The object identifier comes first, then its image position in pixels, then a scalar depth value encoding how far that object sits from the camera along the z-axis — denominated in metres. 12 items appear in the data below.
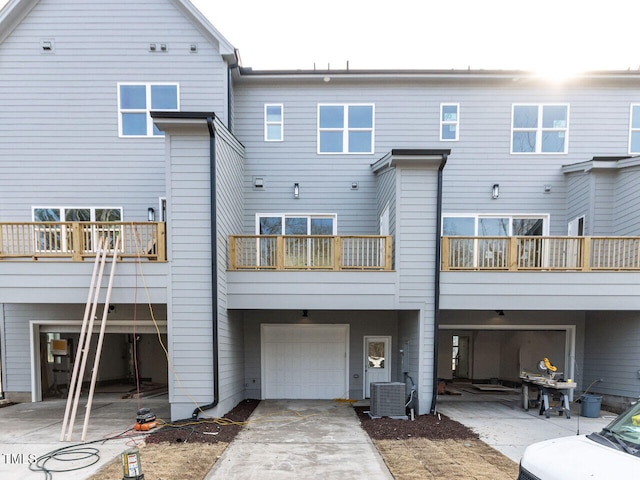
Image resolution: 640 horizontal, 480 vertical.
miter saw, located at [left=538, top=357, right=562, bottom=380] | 7.69
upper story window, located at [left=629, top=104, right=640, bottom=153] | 8.91
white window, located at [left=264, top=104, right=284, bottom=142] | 8.98
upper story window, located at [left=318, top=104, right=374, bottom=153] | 9.01
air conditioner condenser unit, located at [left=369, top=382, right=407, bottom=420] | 7.02
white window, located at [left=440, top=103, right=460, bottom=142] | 8.97
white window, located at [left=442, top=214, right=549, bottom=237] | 8.87
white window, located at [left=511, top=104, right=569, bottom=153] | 8.92
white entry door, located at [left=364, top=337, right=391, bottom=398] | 8.93
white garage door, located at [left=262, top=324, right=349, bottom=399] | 8.84
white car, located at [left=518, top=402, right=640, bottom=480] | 2.37
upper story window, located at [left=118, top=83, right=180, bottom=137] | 8.31
